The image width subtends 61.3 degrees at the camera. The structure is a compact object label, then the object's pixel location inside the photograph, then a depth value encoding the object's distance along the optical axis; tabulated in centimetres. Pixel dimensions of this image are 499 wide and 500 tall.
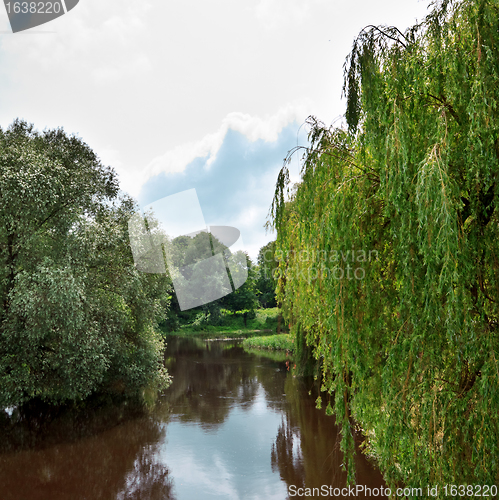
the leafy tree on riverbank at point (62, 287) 1090
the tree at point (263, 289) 4130
